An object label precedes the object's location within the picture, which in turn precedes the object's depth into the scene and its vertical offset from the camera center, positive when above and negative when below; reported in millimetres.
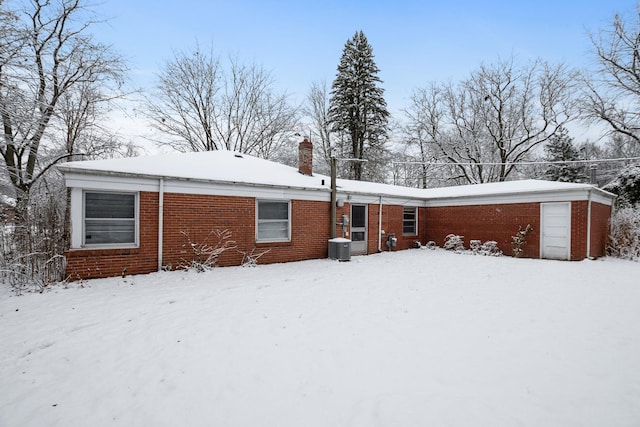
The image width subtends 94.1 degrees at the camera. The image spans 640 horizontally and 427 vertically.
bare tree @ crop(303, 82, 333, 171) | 28953 +9948
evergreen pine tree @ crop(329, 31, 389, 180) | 25922 +9600
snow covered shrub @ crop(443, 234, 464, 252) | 14961 -1374
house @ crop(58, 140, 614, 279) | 8031 +56
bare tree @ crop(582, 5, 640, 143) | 18266 +8988
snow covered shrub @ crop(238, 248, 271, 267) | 10000 -1552
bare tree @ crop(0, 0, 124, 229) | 6777 +3998
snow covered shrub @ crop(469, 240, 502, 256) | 13703 -1491
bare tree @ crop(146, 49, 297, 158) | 22766 +8471
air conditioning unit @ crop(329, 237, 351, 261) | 11638 -1371
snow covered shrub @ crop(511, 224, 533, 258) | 12961 -1011
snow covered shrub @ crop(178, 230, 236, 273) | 9016 -1160
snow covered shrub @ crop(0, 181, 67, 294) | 7121 -969
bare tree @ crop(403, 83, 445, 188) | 27703 +8450
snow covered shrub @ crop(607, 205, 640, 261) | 12367 -742
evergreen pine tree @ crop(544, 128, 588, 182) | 23594 +4857
